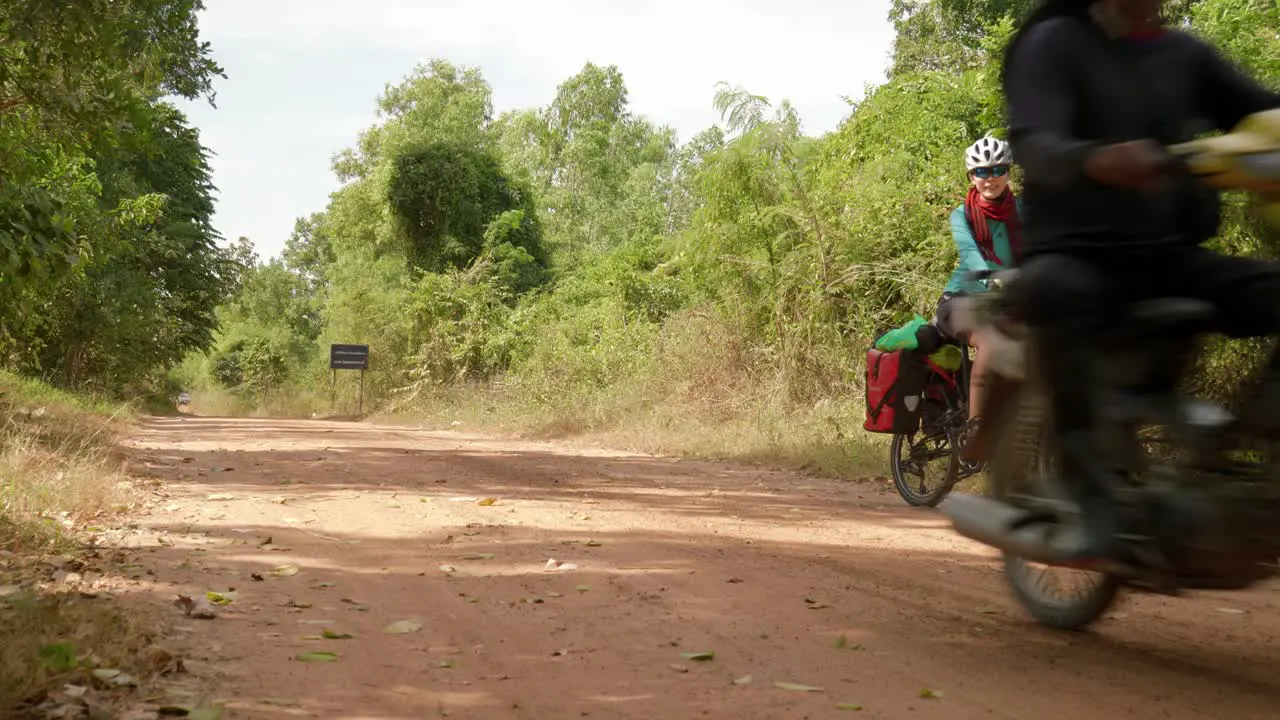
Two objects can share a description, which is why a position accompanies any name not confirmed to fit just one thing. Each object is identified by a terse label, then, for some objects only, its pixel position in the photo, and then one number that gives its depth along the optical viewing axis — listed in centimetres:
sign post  3762
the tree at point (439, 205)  4147
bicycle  777
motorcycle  311
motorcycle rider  338
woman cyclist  670
